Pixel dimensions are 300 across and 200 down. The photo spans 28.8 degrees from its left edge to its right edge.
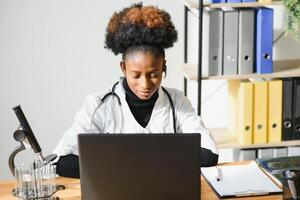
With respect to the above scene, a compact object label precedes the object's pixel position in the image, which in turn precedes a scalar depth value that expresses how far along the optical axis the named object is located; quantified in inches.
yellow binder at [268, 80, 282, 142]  129.0
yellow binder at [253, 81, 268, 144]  128.3
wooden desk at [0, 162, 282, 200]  77.9
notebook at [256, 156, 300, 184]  83.4
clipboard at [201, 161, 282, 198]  78.4
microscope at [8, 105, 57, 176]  75.4
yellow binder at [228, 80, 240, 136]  133.9
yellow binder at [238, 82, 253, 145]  127.7
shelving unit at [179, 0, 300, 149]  122.4
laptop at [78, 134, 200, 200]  65.6
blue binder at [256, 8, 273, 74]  123.9
